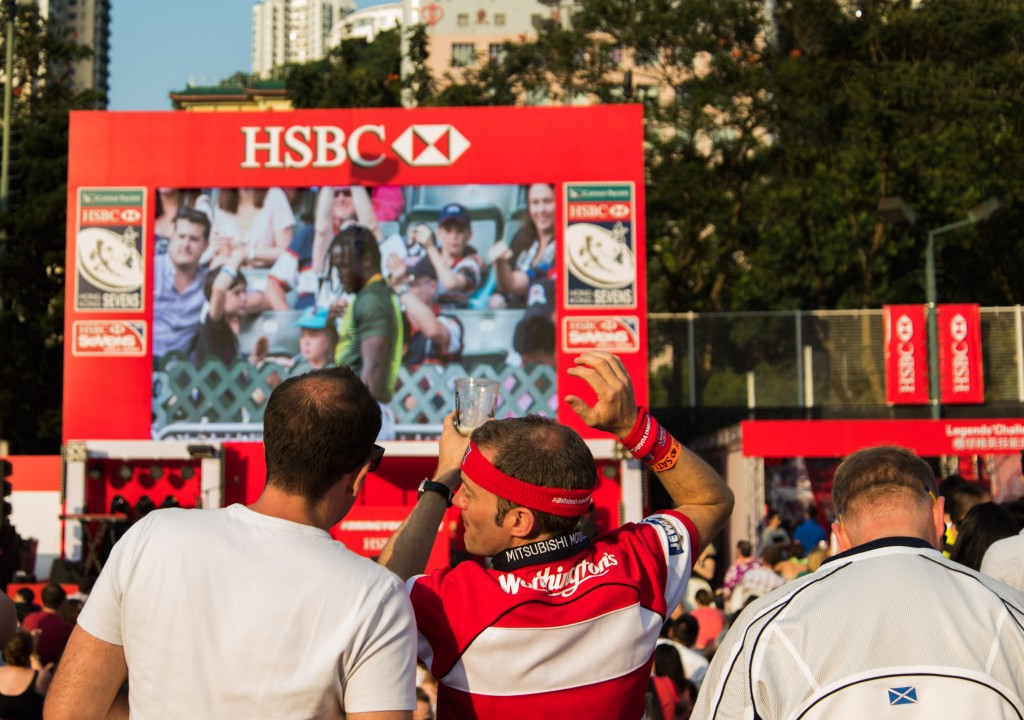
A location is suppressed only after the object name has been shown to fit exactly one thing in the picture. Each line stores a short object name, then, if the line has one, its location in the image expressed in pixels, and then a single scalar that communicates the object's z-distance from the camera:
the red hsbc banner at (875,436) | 19.77
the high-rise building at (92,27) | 137.38
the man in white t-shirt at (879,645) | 2.52
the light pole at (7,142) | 31.28
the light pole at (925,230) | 20.55
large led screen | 17.80
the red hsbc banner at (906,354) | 26.00
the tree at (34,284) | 34.19
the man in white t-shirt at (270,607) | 2.55
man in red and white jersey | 2.84
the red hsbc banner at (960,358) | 26.19
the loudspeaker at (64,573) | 16.05
